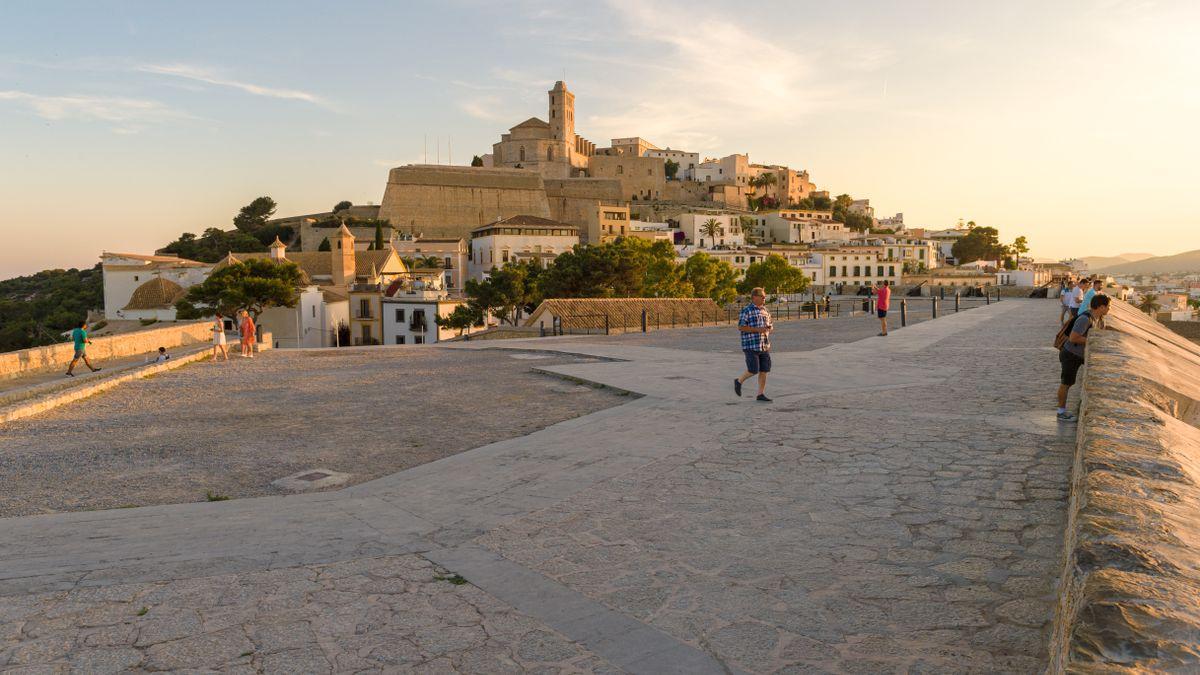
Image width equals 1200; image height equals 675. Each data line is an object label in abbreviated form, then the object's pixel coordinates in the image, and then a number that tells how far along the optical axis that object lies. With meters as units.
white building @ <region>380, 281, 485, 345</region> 51.25
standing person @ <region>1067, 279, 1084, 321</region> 17.34
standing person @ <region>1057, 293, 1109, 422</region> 7.10
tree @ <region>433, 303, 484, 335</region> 49.94
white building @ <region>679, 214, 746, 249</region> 110.94
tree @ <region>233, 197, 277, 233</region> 109.25
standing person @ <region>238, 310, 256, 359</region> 17.47
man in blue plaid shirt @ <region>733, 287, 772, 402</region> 8.91
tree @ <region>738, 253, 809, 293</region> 70.50
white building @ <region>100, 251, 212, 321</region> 58.56
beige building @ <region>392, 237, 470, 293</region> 82.69
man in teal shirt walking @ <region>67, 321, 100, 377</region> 14.85
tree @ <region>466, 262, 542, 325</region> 49.78
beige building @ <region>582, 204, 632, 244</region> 100.06
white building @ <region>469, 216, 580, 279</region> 83.25
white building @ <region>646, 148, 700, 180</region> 157.62
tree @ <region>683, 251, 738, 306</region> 59.12
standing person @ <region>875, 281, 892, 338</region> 18.38
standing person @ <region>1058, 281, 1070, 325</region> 18.42
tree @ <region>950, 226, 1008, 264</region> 117.62
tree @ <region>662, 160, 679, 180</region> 154.25
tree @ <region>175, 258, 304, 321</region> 43.78
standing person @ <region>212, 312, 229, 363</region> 16.55
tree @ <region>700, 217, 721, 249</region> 108.88
